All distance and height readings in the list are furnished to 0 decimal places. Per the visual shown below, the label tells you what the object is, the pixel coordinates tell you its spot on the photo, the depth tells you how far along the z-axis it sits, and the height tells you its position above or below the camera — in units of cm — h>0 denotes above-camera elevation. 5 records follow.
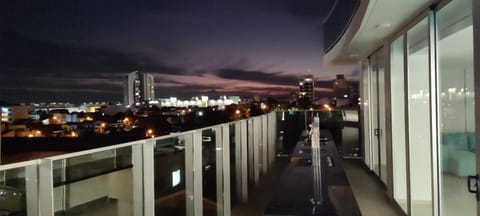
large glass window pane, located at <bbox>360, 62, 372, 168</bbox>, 877 -6
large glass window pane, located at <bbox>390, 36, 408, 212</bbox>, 573 -19
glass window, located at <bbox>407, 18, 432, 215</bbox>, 430 -13
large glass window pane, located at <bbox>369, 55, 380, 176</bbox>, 778 -15
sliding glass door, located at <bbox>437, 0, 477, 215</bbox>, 294 +1
